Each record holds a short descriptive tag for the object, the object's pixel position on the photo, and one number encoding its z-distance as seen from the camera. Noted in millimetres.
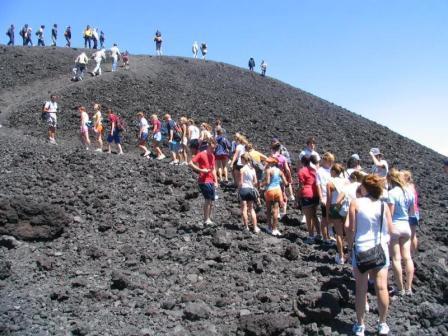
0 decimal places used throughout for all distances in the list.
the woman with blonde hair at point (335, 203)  9010
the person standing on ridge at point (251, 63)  41656
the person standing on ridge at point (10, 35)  33938
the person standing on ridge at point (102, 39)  34750
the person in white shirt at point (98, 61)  27781
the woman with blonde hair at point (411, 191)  8334
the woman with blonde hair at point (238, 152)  12773
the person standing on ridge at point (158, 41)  35778
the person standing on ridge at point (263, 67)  40719
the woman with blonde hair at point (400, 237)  7746
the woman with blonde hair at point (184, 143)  15734
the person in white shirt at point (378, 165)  10281
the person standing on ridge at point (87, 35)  34156
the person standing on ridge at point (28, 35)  34500
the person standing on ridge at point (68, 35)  34844
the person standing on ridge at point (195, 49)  40009
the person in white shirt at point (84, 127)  16672
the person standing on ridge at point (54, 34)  34750
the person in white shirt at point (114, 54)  29503
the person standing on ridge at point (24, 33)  34475
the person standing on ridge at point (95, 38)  34250
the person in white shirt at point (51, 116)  17531
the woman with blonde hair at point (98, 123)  16719
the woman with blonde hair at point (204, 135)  12962
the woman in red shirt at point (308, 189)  10258
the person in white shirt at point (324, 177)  9945
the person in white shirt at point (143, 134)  16614
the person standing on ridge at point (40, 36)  34559
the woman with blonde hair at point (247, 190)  10484
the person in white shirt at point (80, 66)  26172
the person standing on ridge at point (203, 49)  40075
